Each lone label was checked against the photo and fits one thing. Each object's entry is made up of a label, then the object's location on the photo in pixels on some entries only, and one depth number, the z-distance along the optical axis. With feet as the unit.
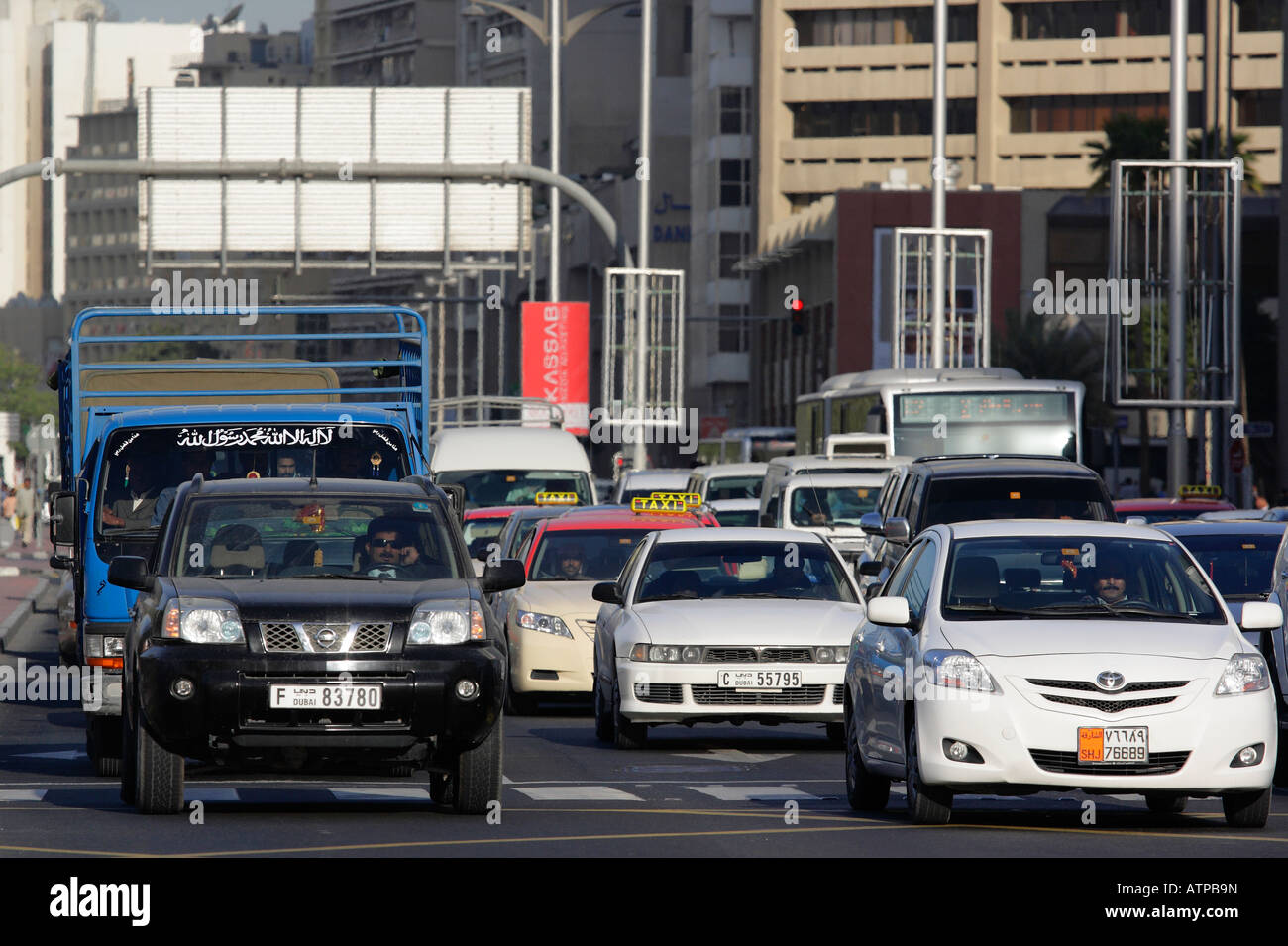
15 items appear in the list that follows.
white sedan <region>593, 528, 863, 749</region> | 57.47
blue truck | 50.70
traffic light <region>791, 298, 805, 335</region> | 179.22
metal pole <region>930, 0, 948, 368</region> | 151.64
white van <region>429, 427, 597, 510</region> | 110.42
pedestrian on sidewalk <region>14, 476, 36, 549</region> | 217.77
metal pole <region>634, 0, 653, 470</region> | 135.64
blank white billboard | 171.42
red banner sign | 146.10
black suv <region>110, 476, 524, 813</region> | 39.81
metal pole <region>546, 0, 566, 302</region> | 171.12
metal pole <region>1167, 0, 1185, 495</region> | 115.34
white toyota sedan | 38.91
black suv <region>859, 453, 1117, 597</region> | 73.47
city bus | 116.98
